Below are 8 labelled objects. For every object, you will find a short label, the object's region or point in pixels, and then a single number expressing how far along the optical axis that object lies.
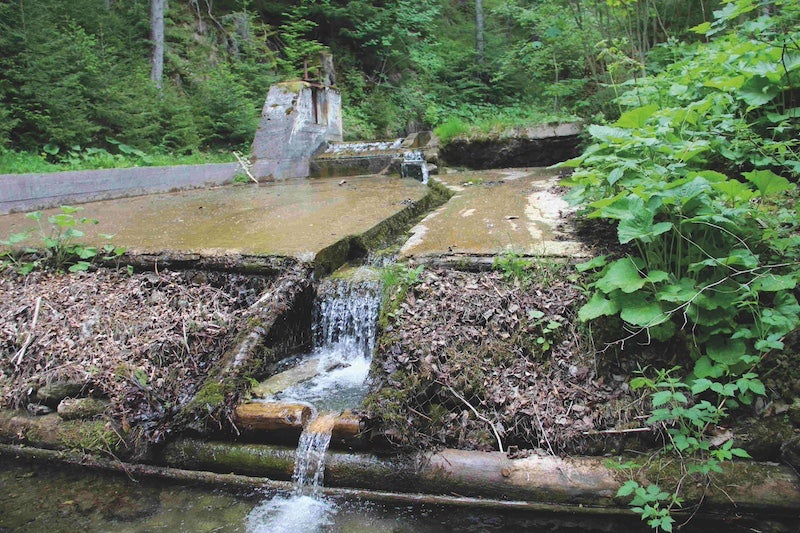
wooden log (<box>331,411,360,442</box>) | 2.55
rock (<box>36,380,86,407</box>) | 3.01
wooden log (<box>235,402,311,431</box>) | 2.66
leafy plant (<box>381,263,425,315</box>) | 3.26
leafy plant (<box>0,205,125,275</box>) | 3.92
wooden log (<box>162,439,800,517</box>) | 2.13
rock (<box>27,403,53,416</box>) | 2.97
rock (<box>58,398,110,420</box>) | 2.88
